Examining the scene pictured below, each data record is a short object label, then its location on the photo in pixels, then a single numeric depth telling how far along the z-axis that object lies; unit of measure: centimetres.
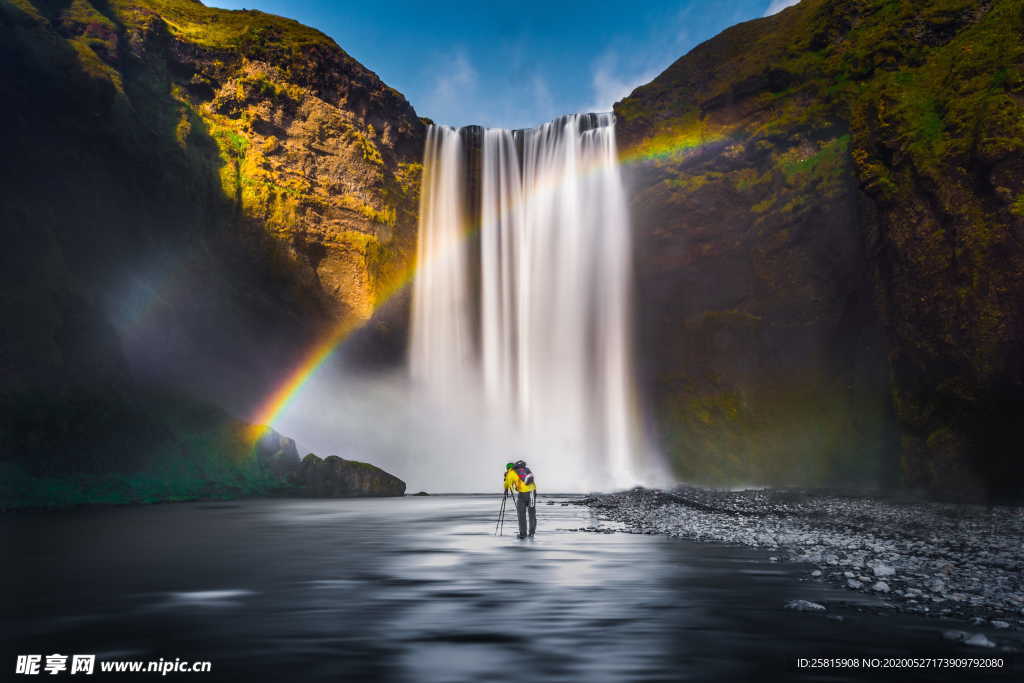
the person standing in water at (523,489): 1859
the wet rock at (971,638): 731
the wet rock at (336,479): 4328
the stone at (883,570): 1151
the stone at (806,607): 917
